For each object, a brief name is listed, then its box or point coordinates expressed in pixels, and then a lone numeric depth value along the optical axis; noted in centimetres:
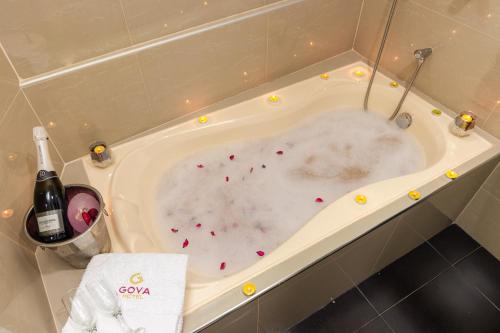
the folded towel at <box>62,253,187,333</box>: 79
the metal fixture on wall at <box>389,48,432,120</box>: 144
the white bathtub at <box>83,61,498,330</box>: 99
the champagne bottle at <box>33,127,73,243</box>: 87
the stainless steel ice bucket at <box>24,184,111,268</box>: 88
